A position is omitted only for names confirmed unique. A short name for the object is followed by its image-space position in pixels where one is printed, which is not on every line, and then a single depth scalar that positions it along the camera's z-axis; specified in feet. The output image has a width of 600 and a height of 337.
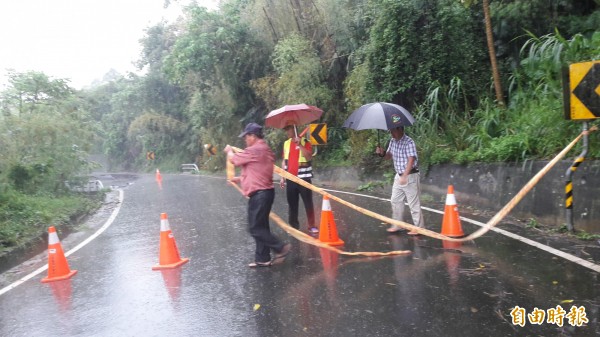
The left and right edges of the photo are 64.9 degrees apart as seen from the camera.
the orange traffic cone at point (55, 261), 21.52
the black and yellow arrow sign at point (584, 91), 20.43
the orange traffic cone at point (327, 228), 23.40
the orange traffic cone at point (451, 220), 23.29
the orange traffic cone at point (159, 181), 72.23
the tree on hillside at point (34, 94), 53.67
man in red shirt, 19.71
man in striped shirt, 23.95
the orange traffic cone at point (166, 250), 21.91
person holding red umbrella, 24.68
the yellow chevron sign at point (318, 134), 45.34
